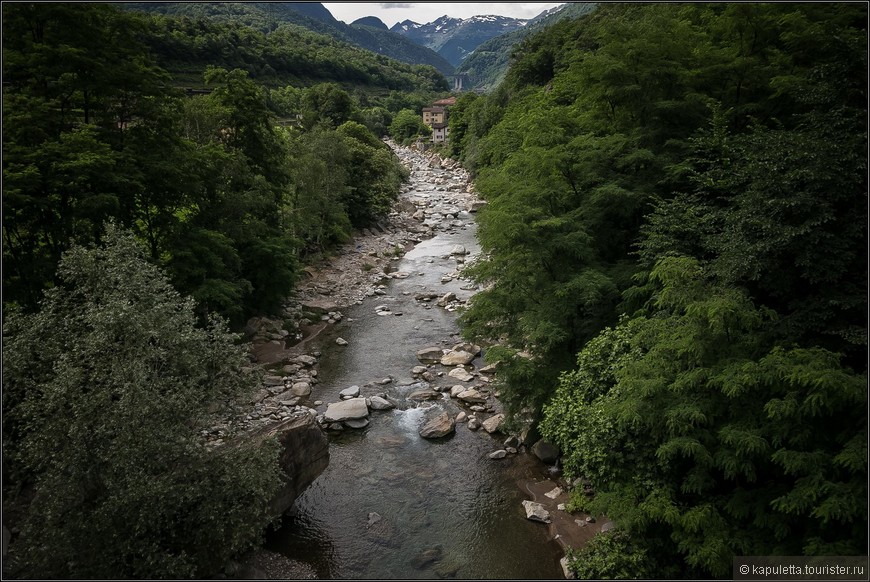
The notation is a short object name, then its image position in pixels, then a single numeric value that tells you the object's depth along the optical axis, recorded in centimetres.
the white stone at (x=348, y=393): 1962
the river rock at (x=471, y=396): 1944
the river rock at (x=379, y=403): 1905
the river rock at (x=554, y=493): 1431
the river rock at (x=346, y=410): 1795
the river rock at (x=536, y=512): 1348
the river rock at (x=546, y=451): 1579
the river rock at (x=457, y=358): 2227
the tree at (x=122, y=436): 891
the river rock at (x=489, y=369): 2147
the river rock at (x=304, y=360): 2212
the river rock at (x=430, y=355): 2284
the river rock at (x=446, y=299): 2907
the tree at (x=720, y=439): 834
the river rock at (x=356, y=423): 1784
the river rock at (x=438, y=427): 1738
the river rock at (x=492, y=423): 1758
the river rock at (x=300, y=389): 1977
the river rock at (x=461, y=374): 2097
